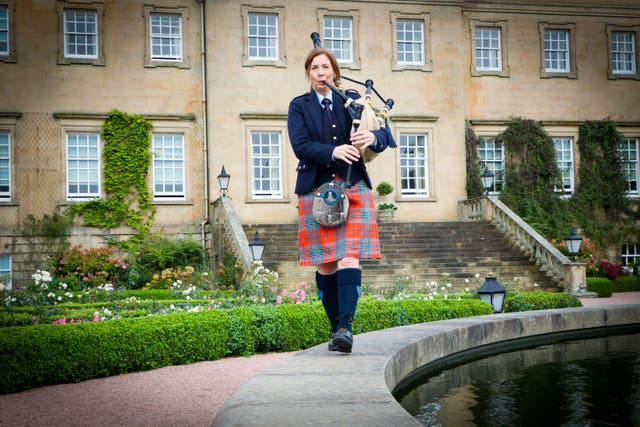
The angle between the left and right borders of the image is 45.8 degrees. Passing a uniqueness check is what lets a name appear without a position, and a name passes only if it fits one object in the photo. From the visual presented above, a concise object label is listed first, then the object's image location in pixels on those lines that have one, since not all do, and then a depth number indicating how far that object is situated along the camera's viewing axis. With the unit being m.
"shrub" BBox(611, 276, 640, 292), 18.60
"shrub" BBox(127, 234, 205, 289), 17.97
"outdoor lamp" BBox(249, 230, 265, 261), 15.77
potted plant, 20.72
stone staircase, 16.95
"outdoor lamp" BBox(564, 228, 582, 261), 17.19
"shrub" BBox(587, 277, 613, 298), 16.91
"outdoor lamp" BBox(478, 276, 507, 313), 9.47
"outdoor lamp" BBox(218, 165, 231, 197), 18.89
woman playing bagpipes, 4.80
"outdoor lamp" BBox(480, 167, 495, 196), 20.25
